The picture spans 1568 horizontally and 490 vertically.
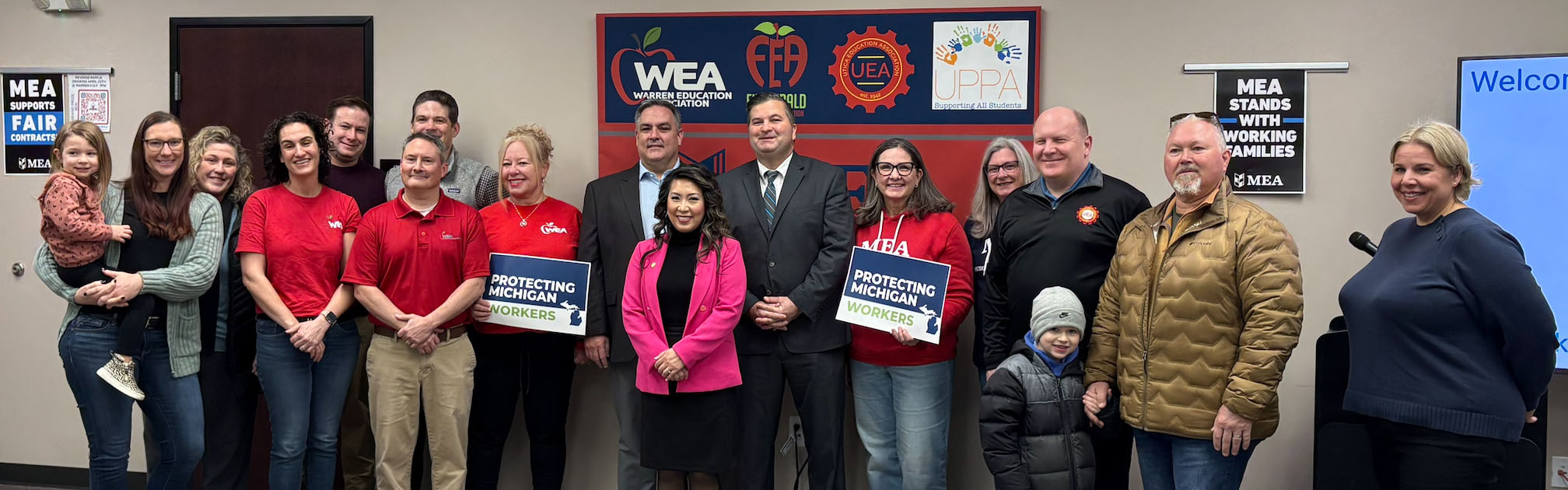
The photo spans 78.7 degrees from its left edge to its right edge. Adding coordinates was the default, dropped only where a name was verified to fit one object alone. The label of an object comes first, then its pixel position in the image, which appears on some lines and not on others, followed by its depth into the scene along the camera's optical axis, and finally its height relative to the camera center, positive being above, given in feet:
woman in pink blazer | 10.64 -1.17
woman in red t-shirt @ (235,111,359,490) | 10.78 -0.85
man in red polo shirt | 11.02 -0.95
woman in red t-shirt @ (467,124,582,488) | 12.16 -1.72
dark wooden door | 14.20 +2.22
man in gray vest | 12.85 +0.70
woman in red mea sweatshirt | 11.32 -1.57
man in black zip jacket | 10.09 -0.13
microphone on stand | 10.39 -0.19
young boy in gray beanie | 9.32 -1.90
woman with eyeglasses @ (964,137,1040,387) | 11.76 +0.46
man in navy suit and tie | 11.32 -0.85
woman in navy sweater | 7.70 -0.87
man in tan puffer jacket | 8.45 -0.84
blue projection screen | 11.40 +0.90
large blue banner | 13.03 +2.21
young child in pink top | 10.10 -0.08
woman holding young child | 10.34 -1.01
